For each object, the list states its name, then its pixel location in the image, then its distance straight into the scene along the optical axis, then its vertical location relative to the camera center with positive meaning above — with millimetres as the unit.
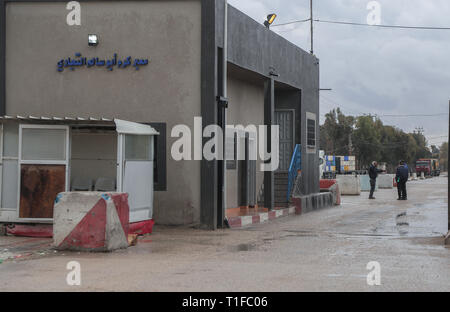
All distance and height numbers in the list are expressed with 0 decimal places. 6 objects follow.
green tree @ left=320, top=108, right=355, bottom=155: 95000 +6331
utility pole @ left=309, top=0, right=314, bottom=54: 38919 +8890
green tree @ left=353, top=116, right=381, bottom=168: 95000 +5090
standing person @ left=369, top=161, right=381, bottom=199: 32438 +167
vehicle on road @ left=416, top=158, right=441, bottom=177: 100200 +1398
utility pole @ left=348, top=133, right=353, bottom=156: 86750 +3880
